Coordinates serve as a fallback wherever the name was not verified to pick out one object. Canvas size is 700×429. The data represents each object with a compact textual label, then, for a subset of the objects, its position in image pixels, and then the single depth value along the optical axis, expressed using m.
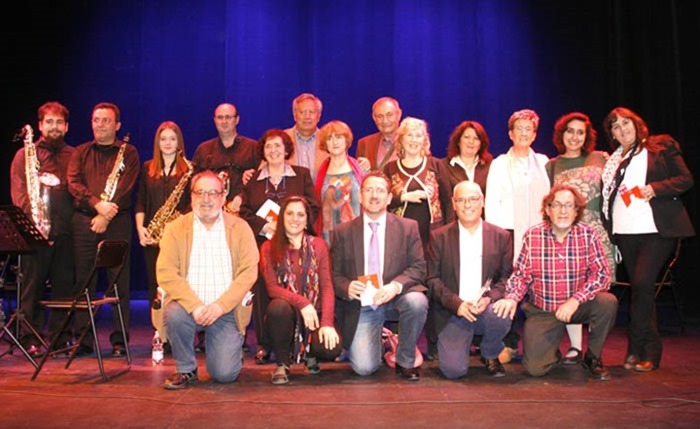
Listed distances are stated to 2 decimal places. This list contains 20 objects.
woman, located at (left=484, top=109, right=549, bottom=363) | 5.02
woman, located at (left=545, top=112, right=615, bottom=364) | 4.89
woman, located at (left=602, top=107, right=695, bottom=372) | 4.54
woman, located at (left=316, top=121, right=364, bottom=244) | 5.10
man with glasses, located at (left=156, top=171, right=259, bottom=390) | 4.21
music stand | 4.57
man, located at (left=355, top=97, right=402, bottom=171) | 5.53
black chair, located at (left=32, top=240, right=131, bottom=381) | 4.39
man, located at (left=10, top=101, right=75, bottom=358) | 5.30
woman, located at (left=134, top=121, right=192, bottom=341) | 5.26
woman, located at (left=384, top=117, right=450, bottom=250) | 4.95
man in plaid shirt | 4.39
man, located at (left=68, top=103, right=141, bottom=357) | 5.21
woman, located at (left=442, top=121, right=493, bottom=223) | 5.13
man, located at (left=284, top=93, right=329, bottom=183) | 5.62
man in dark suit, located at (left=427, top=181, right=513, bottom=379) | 4.41
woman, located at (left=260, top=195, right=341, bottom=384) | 4.29
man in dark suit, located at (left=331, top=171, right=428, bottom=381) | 4.37
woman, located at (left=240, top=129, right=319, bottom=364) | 4.96
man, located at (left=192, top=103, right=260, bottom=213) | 5.46
